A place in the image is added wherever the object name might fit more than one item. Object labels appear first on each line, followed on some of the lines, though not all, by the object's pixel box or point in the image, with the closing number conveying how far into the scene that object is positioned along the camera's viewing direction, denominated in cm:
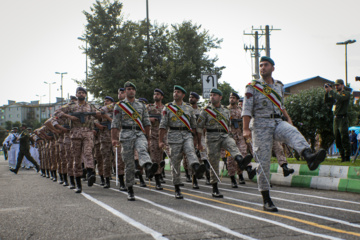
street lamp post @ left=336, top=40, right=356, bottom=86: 4261
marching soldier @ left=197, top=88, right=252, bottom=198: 837
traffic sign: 1429
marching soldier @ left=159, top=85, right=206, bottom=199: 815
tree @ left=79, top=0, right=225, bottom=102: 3103
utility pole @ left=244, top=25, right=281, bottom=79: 2777
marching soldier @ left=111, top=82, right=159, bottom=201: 805
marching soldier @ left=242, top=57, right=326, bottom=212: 620
